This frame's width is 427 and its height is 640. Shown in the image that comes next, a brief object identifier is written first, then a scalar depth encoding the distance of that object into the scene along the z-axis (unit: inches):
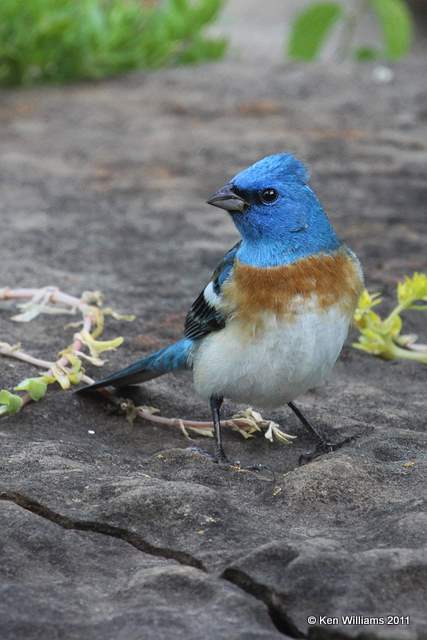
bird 290.5
